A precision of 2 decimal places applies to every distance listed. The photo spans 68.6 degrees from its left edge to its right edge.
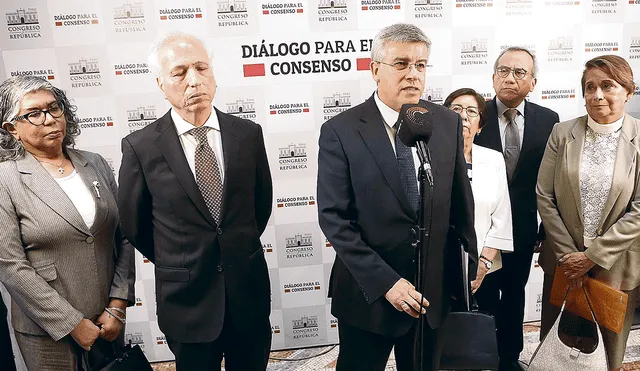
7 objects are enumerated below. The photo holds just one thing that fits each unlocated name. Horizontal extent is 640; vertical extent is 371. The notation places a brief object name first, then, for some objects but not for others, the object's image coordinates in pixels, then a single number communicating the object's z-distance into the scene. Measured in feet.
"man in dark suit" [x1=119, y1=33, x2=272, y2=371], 6.09
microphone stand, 4.77
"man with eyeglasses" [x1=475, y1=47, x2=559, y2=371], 9.02
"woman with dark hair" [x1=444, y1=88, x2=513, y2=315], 8.13
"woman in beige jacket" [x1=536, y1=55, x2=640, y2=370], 8.02
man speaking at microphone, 6.07
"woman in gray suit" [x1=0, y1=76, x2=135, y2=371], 6.29
